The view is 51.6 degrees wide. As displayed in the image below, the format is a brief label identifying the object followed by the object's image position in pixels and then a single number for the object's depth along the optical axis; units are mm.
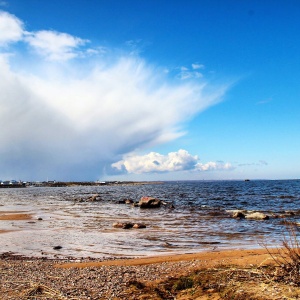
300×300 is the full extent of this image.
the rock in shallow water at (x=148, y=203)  41438
